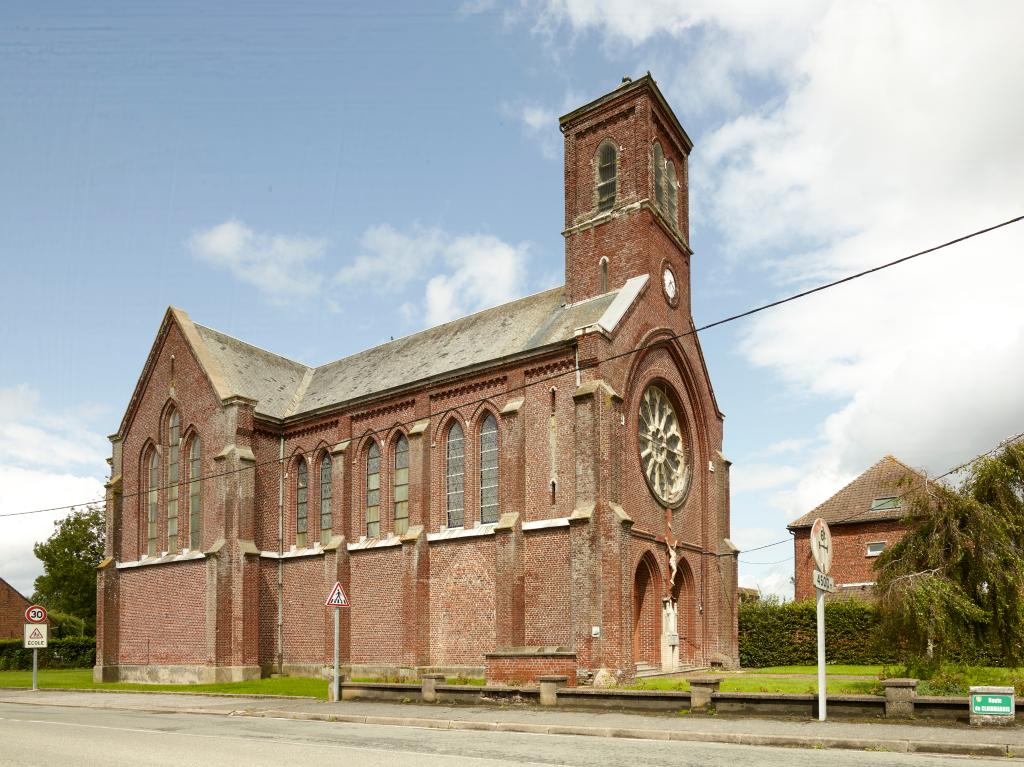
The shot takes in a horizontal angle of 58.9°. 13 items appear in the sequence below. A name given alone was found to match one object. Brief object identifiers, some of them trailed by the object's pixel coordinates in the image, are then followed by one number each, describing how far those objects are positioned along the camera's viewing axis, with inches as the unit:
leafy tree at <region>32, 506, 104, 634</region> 2351.1
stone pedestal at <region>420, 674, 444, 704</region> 812.0
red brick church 1013.8
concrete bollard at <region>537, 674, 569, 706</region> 756.6
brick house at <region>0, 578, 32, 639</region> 2605.8
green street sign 552.7
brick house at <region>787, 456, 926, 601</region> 1616.6
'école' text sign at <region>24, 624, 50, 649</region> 1237.1
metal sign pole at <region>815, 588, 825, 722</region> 603.4
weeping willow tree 688.4
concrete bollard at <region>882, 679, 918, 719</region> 592.1
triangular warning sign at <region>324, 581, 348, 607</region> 880.3
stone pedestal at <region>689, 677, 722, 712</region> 663.8
